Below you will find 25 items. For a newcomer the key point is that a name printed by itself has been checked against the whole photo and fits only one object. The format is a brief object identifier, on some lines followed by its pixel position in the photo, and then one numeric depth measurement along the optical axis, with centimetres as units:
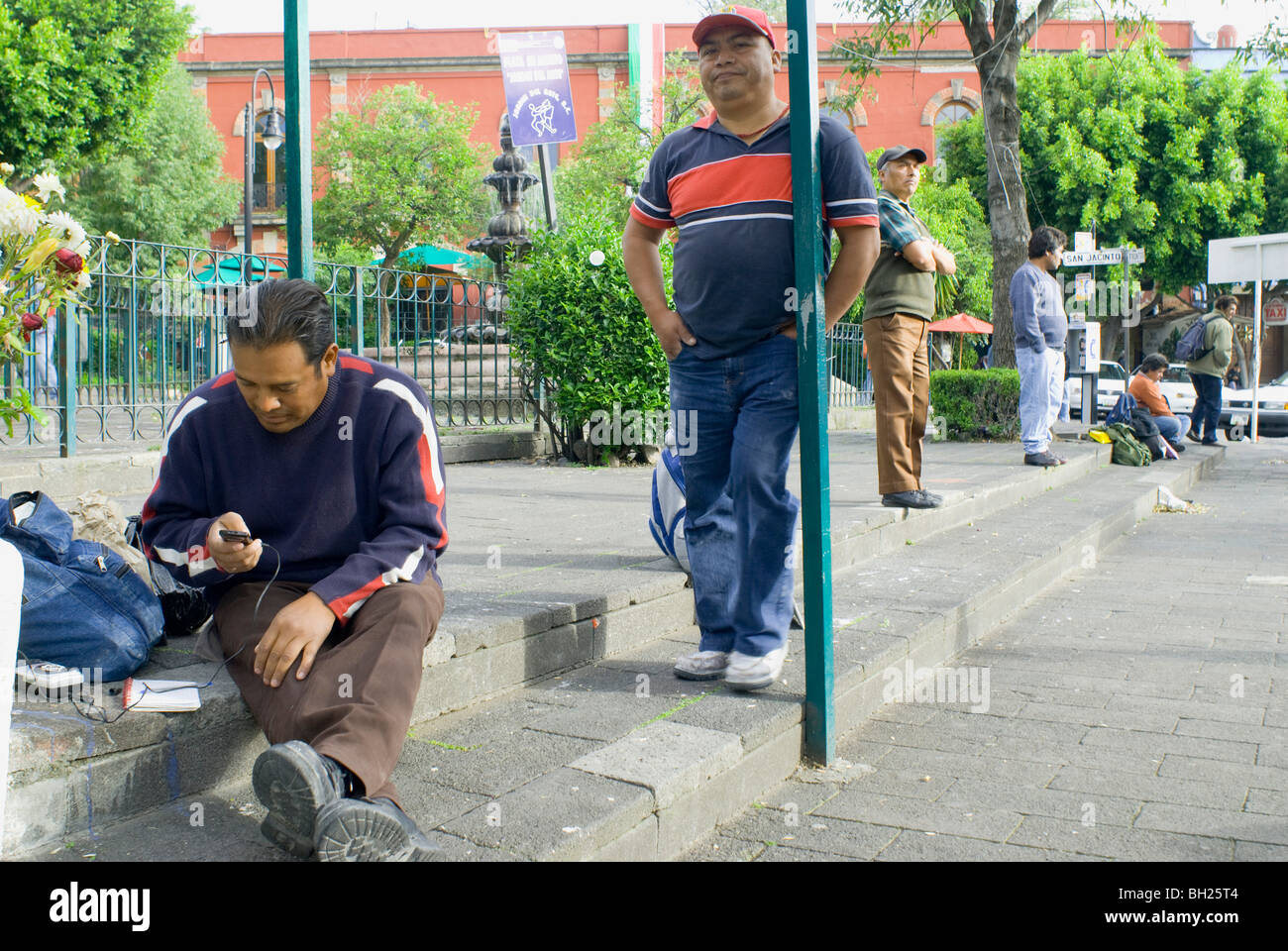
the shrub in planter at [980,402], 1212
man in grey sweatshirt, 937
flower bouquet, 302
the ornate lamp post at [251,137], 1561
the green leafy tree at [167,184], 2994
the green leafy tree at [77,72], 1653
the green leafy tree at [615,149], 2797
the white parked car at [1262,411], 1878
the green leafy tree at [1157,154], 2772
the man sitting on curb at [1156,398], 1262
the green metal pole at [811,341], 317
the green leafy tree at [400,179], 3100
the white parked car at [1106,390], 2292
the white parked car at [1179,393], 2092
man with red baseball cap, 341
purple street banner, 1149
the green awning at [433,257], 2158
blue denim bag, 260
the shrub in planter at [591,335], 885
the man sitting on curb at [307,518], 256
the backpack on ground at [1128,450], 1152
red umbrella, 2605
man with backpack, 1437
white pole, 1474
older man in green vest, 608
